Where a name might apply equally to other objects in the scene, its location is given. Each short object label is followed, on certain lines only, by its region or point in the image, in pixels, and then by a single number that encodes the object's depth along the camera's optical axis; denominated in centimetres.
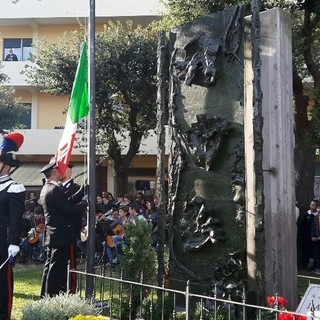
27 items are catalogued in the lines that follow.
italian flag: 723
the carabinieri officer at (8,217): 630
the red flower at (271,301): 555
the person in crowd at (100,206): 1486
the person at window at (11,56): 2830
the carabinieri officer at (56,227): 750
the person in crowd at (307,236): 1298
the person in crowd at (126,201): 1591
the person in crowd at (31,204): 1717
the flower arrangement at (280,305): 464
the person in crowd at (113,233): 1255
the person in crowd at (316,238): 1275
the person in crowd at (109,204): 1598
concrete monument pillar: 645
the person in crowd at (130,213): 1148
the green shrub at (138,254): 745
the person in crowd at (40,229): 1399
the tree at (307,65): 1262
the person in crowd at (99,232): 1227
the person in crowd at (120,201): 1589
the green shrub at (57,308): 526
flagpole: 688
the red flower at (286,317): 461
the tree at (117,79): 2052
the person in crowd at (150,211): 1326
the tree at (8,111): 2084
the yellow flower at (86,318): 463
